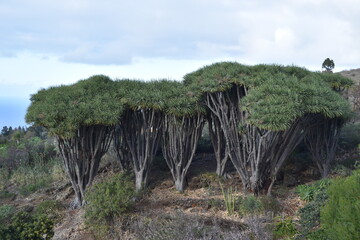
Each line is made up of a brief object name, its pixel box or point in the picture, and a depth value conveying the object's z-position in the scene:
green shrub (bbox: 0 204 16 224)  10.62
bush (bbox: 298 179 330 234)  7.89
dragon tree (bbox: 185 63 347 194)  9.94
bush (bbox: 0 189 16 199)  13.49
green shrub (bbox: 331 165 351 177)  11.92
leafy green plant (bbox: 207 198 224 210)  10.40
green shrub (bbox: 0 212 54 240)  7.99
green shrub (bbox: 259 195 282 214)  9.69
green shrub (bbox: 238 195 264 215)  9.60
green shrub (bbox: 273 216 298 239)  8.17
